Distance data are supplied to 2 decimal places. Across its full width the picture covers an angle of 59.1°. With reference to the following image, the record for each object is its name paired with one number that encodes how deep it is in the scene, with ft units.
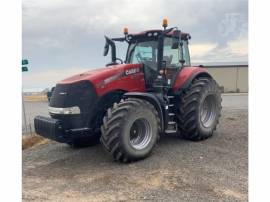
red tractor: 13.68
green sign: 19.31
